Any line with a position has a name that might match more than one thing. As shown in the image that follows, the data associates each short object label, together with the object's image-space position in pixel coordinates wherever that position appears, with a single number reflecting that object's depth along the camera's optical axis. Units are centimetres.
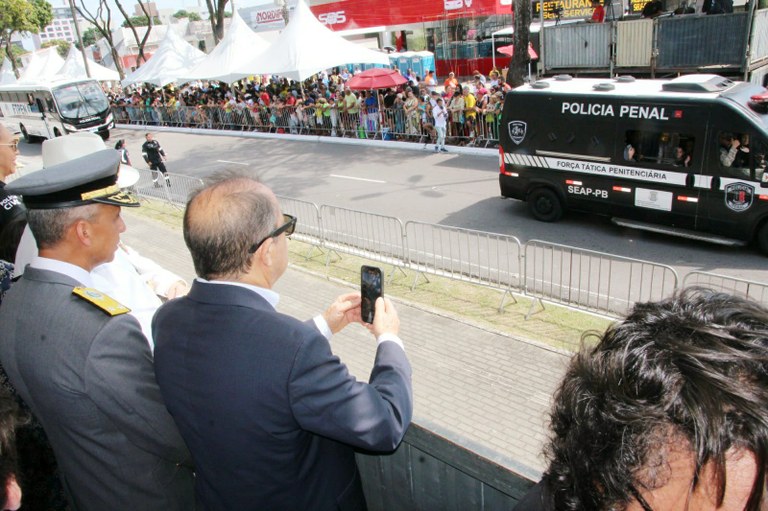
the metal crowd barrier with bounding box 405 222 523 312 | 775
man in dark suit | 173
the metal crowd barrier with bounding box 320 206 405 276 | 897
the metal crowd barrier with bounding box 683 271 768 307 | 636
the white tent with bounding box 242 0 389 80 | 1886
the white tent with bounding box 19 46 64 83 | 3374
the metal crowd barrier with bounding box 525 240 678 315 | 691
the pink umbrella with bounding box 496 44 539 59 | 2745
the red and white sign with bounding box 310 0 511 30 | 2738
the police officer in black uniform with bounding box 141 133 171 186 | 1523
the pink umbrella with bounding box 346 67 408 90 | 1780
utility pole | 3166
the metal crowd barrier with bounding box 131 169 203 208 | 1257
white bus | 2609
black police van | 801
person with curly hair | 99
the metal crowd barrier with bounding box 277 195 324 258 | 974
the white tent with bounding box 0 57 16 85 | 3504
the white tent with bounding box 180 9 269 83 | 2194
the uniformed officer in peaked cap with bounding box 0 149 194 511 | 206
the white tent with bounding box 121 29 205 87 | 2650
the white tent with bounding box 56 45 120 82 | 3341
